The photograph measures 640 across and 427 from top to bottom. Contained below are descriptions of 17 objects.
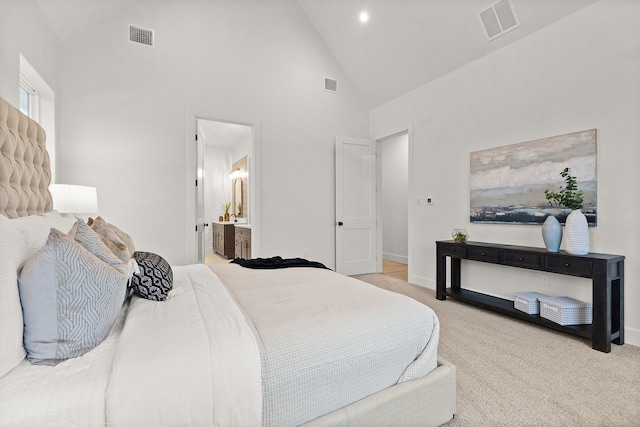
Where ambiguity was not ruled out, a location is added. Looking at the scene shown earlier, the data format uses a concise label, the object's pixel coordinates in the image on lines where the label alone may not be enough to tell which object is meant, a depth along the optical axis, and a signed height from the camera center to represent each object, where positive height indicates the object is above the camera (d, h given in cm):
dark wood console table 238 -50
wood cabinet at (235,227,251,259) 489 -50
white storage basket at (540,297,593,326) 262 -83
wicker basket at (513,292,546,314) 288 -83
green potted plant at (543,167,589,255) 260 -4
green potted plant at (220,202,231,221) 731 +3
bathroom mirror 669 +55
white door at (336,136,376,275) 491 +11
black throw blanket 264 -43
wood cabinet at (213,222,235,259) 629 -57
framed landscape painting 277 +36
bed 91 -48
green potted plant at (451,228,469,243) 358 -26
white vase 260 -18
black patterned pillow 156 -35
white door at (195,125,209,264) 399 +19
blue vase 276 -19
